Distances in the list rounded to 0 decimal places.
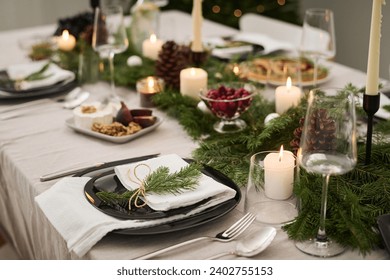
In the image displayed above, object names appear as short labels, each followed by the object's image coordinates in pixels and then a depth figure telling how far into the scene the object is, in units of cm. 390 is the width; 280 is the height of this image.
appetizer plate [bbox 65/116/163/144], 140
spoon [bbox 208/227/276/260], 95
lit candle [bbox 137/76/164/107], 163
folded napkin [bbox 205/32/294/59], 199
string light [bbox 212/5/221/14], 373
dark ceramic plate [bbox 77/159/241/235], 99
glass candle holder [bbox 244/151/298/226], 105
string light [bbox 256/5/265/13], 378
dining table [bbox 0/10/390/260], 98
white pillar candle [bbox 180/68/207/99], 160
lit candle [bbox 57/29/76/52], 197
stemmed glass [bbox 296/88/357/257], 89
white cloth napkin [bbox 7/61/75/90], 176
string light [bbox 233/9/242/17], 374
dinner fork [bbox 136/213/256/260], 95
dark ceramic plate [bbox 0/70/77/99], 169
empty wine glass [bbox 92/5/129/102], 168
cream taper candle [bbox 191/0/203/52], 174
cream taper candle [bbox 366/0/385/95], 112
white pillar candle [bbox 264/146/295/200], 105
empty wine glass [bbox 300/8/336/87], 164
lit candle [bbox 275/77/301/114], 147
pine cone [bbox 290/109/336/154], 89
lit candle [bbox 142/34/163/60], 194
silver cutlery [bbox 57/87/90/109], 167
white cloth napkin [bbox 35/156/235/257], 98
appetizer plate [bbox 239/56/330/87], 174
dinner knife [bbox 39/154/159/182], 123
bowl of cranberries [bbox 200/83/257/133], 140
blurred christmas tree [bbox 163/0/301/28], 373
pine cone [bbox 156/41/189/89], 170
